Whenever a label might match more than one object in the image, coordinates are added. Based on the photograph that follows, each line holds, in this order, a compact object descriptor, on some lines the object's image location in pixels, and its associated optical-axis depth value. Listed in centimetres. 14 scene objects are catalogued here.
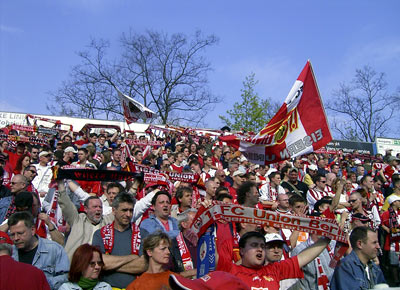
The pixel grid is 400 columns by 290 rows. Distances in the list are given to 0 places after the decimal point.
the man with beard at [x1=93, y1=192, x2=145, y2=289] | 462
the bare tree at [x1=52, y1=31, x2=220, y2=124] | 5253
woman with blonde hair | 402
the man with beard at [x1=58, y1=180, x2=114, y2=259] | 538
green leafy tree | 4491
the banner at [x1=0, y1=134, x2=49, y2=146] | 1339
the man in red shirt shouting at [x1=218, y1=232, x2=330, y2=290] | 421
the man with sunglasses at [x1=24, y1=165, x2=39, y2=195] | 830
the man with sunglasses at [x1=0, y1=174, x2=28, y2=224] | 623
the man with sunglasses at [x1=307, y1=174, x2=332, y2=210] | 1021
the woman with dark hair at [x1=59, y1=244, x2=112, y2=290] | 421
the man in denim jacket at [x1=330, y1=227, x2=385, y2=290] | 477
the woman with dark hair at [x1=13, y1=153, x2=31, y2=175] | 989
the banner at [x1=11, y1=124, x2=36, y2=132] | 1868
